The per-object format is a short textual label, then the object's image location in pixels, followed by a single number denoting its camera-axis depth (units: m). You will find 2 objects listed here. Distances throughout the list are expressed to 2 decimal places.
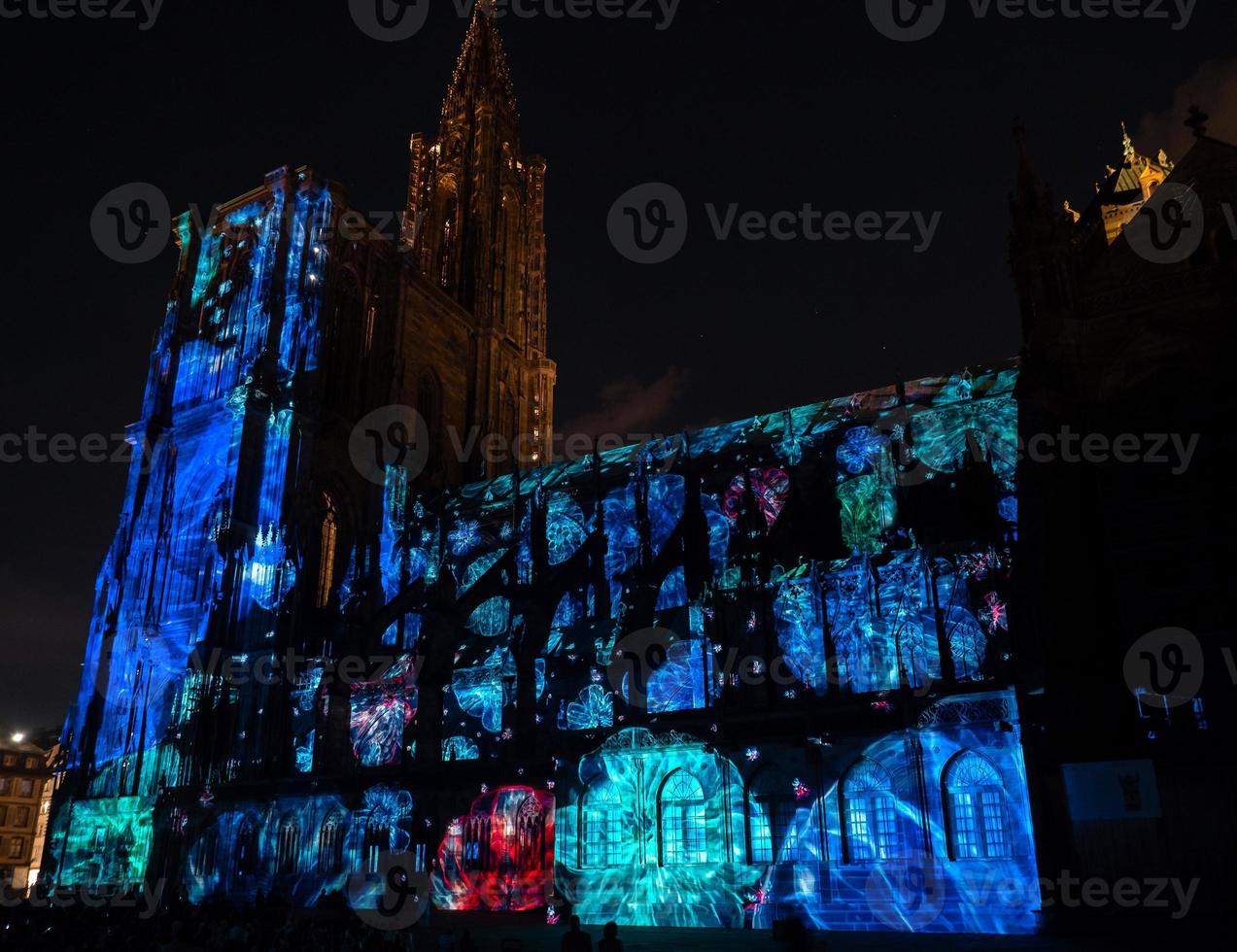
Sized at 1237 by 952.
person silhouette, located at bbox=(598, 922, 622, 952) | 13.24
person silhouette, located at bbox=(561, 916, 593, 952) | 13.11
